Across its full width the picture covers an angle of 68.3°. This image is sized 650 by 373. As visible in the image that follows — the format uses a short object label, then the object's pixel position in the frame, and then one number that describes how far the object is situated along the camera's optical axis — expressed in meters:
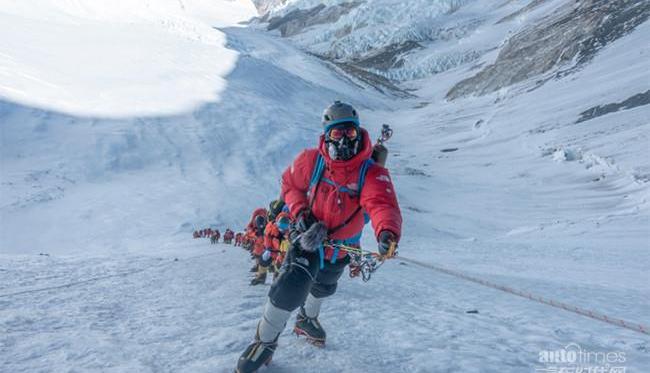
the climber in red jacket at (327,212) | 3.51
